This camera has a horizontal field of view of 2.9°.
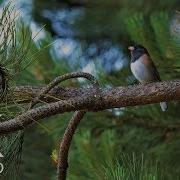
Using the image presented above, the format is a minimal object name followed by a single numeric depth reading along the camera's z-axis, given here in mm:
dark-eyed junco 7422
